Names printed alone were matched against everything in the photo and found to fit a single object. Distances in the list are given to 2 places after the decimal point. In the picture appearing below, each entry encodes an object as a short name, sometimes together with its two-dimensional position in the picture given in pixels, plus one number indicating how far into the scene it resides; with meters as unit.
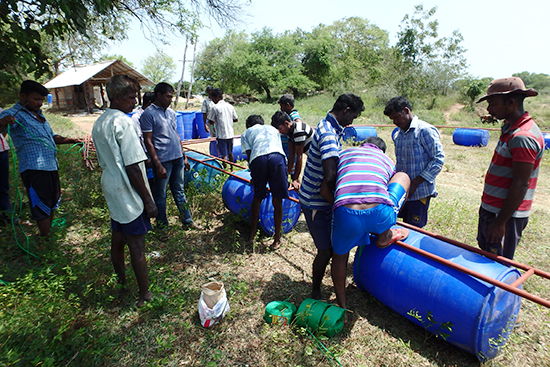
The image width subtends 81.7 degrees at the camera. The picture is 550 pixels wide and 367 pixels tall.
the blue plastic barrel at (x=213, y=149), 8.15
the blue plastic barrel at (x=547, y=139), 10.66
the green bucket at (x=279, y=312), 2.71
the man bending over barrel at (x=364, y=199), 2.30
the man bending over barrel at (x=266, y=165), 3.75
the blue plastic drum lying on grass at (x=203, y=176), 5.11
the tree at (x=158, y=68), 61.28
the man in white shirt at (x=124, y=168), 2.47
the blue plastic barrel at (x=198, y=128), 11.20
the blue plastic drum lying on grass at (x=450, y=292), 2.25
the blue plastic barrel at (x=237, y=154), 7.97
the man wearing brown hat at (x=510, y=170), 2.26
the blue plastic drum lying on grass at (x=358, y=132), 11.70
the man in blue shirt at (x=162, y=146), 3.93
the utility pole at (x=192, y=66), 30.13
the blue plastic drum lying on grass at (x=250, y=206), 4.23
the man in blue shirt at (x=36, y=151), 3.49
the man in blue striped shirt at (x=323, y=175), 2.59
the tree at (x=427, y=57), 29.06
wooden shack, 22.12
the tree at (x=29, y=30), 3.31
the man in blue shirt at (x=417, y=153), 3.15
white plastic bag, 2.69
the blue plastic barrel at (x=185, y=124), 10.61
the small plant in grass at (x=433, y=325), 2.34
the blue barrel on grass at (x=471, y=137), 11.64
